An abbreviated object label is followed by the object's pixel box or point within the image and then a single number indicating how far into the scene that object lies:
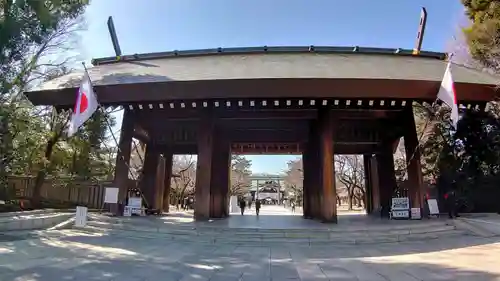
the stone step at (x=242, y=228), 9.60
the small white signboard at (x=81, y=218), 10.74
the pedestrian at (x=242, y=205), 19.20
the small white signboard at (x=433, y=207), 13.17
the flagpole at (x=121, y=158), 12.59
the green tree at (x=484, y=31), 11.11
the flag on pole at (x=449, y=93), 9.49
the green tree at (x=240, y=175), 40.81
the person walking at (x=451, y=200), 13.86
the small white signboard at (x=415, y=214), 12.65
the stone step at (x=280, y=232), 9.32
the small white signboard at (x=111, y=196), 12.34
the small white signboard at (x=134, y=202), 13.19
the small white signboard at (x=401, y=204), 13.15
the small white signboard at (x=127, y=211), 12.81
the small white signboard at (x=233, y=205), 23.00
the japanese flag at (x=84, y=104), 9.95
